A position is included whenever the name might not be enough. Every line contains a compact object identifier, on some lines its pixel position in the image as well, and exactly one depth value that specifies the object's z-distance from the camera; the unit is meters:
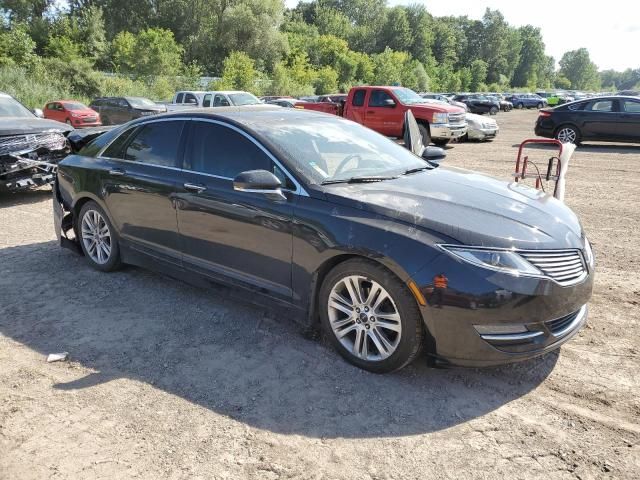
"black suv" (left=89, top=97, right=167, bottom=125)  22.17
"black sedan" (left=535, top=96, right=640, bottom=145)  15.08
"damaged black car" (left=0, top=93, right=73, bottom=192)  7.75
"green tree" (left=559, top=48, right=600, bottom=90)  167.12
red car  21.39
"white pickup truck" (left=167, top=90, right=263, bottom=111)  19.36
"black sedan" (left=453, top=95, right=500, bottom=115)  41.50
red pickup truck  15.20
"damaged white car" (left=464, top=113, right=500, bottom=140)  17.95
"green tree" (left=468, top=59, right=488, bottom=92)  89.72
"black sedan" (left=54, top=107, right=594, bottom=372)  2.96
